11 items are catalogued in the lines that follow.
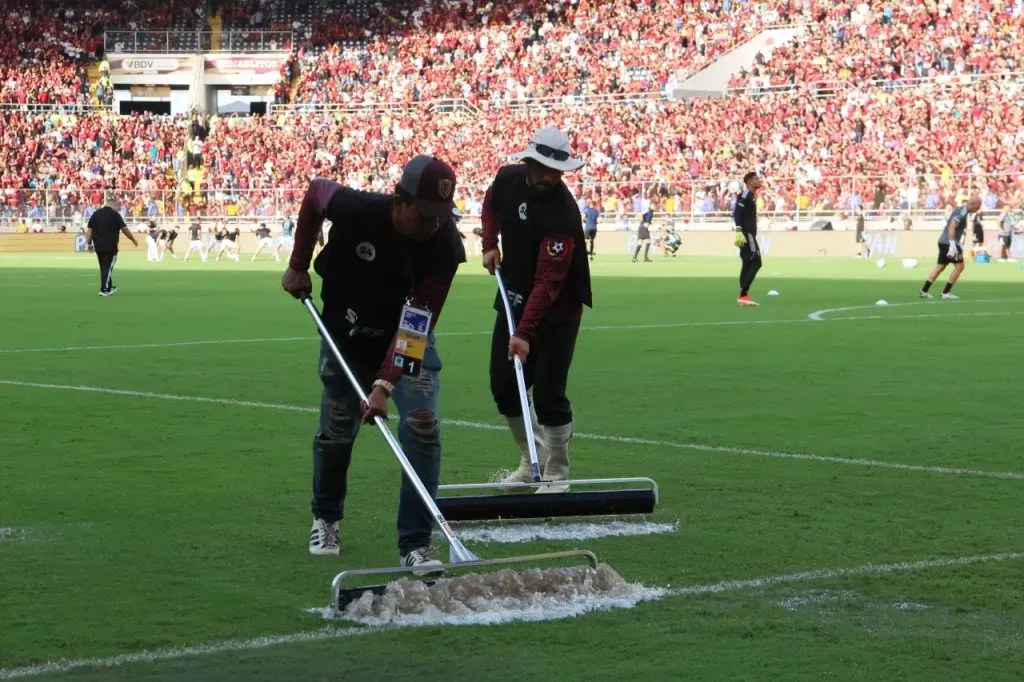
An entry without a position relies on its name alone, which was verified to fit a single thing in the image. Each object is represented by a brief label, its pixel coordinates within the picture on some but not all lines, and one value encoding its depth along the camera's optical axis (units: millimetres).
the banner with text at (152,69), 74000
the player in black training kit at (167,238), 56719
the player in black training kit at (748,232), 24859
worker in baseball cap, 6633
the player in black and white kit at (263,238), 56203
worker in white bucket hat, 8531
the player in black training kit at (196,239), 55156
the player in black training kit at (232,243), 55219
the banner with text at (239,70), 73438
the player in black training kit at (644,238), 49562
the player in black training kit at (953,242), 27438
